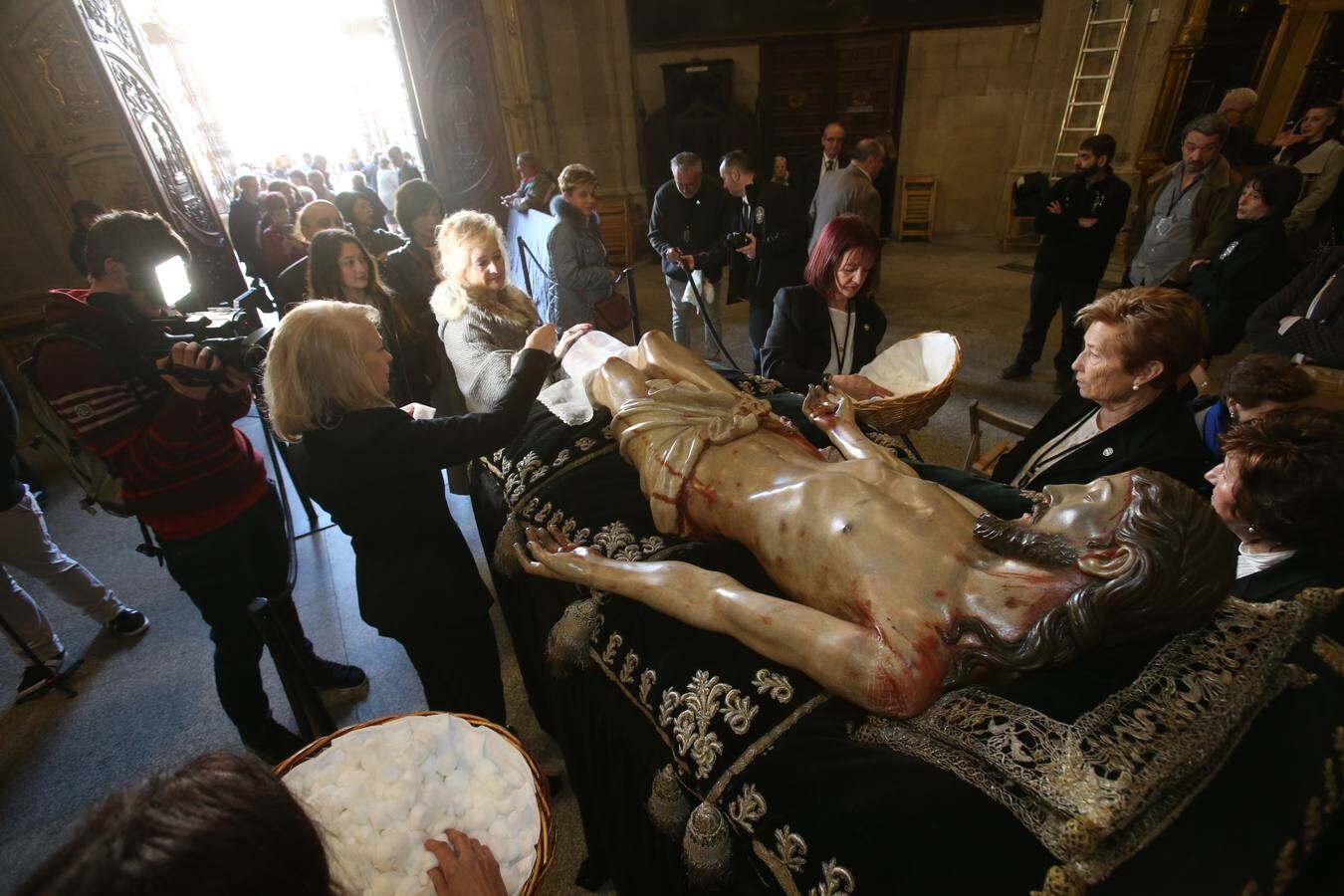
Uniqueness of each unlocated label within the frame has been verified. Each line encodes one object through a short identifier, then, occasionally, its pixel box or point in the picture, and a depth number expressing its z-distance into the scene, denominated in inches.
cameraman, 68.7
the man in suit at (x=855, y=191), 191.8
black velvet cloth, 37.6
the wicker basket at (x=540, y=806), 40.6
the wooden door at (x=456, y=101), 174.6
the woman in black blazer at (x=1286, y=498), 48.3
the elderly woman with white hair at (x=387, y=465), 56.4
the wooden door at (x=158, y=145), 193.2
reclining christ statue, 41.3
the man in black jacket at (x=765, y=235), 170.9
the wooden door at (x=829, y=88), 335.0
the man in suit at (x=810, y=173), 267.0
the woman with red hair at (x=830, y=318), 99.0
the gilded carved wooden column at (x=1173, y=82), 252.5
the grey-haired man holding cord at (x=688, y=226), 184.1
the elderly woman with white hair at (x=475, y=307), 96.5
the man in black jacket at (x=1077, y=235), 163.6
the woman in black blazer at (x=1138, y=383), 67.5
